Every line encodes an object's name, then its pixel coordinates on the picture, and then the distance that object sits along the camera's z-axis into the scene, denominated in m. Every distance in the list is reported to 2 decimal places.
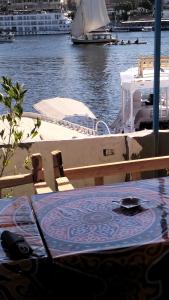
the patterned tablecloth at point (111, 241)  2.16
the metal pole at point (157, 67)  4.65
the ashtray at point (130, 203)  2.60
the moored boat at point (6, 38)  108.56
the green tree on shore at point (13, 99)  3.82
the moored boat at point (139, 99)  15.65
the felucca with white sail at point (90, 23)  84.38
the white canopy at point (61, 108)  17.33
